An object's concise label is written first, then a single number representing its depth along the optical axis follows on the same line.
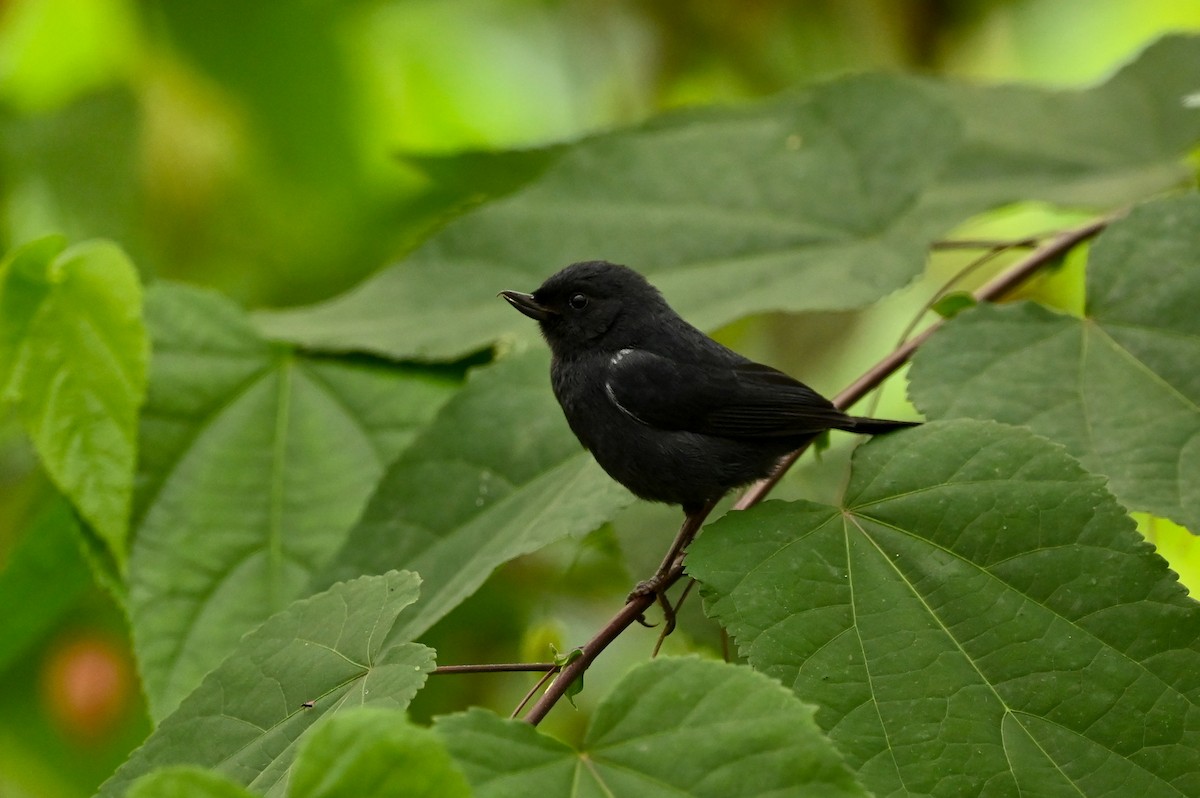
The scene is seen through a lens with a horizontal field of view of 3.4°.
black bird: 4.73
